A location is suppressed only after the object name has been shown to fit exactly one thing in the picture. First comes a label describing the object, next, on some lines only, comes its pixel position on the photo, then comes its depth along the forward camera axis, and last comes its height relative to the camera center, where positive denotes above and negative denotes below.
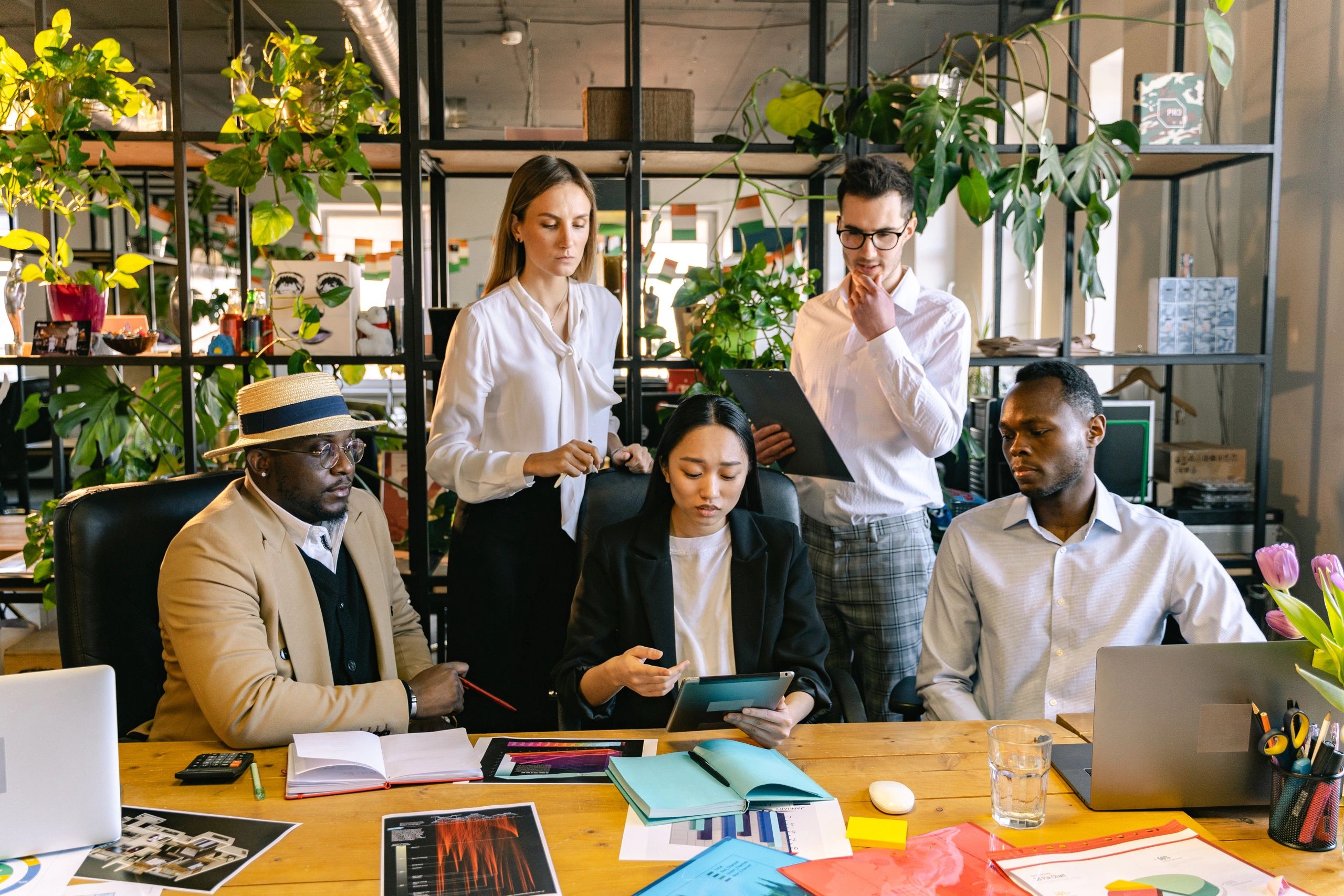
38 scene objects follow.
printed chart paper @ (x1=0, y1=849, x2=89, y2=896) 1.15 -0.56
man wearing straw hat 1.63 -0.39
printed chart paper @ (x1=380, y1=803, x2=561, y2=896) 1.16 -0.56
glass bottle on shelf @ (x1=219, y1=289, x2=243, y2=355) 2.91 +0.13
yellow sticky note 1.27 -0.56
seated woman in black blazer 1.90 -0.38
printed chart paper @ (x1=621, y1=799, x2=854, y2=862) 1.24 -0.56
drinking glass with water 1.30 -0.49
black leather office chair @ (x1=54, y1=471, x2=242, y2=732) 1.79 -0.36
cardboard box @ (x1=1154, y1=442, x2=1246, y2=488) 3.42 -0.28
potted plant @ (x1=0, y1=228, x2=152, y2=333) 2.83 +0.26
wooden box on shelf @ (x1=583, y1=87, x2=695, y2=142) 2.89 +0.73
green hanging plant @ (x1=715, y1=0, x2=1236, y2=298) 2.65 +0.63
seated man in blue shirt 1.83 -0.36
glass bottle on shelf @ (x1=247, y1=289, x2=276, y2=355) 2.89 +0.14
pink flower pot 2.86 +0.20
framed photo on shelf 2.85 +0.10
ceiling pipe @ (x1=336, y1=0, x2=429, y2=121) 5.57 +1.95
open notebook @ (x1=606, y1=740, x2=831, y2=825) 1.34 -0.54
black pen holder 1.23 -0.51
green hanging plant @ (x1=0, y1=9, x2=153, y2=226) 2.72 +0.70
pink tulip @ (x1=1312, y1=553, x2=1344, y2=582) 1.25 -0.22
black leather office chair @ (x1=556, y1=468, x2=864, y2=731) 2.12 -0.25
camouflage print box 3.11 +0.80
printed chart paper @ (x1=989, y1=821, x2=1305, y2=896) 1.15 -0.56
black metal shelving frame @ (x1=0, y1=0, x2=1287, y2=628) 2.80 +0.62
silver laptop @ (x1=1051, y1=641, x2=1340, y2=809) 1.29 -0.43
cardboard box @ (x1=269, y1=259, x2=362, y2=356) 2.87 +0.19
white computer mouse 1.33 -0.54
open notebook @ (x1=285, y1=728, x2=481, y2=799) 1.41 -0.54
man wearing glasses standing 2.26 -0.12
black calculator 1.43 -0.54
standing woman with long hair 2.29 -0.12
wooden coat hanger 3.89 +0.00
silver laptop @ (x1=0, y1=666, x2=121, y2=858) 1.19 -0.45
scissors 1.28 -0.43
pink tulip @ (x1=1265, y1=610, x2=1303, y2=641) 1.30 -0.31
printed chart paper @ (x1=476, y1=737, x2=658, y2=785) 1.45 -0.55
